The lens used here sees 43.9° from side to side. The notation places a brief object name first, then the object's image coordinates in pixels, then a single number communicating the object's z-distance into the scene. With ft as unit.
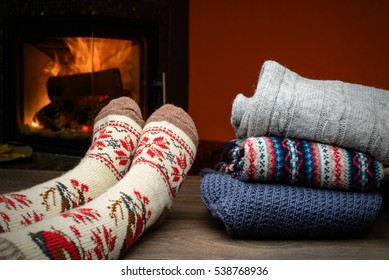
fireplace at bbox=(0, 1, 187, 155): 5.65
